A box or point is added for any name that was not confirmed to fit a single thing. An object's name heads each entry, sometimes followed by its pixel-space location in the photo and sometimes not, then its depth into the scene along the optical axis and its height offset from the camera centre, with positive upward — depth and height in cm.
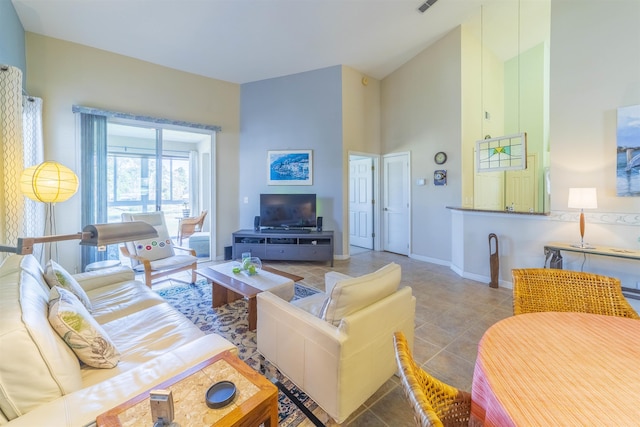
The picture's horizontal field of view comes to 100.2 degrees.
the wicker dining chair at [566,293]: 149 -49
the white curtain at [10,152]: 219 +51
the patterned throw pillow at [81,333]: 120 -56
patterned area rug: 165 -109
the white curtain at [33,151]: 280 +71
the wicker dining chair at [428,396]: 66 -53
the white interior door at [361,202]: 595 +22
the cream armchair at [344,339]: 141 -74
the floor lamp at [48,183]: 236 +27
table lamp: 277 +11
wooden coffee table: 248 -73
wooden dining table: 74 -55
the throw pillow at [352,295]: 148 -48
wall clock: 467 +94
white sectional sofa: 88 -65
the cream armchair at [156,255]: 331 -57
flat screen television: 498 +2
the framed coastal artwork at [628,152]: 276 +61
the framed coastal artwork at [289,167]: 518 +86
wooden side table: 87 -67
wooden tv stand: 470 -60
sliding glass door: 379 +73
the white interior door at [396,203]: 543 +16
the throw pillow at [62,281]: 174 -45
